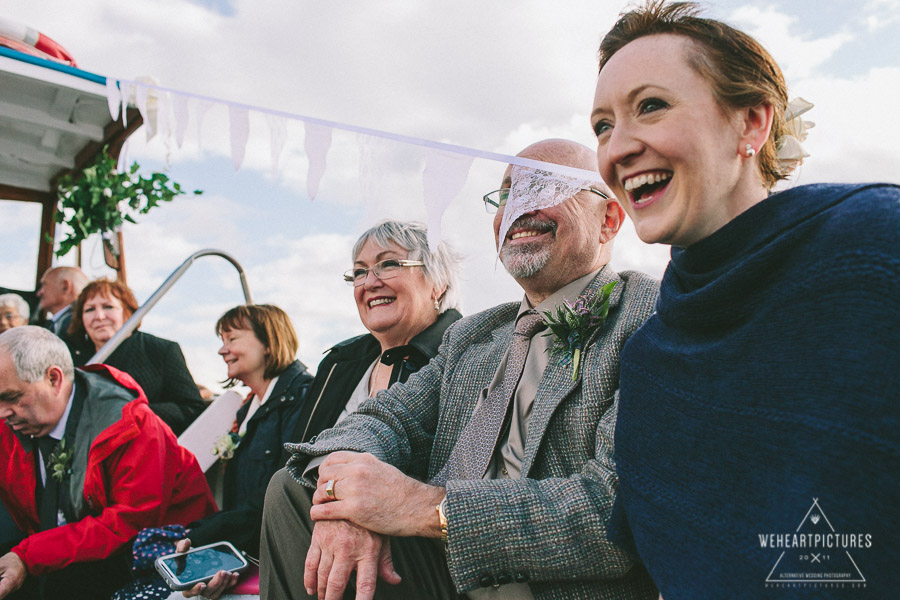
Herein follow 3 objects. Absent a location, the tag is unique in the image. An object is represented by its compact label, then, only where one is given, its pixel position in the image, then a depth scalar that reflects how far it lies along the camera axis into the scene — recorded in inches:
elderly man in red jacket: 101.3
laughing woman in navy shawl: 34.3
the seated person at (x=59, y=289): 204.8
